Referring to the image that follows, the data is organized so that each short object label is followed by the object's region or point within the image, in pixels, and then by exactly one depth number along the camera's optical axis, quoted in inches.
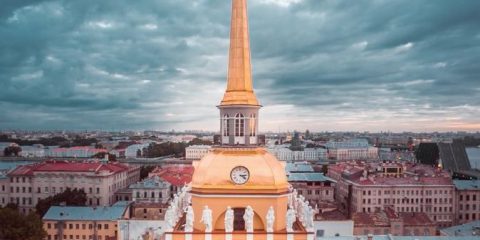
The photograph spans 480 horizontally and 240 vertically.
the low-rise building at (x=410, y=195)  3248.0
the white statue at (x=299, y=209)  1052.7
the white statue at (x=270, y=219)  954.7
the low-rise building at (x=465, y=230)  2007.4
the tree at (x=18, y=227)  2034.9
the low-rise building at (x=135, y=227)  1962.4
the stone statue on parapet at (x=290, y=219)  973.2
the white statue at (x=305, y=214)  1005.8
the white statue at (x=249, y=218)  953.5
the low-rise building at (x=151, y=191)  3260.3
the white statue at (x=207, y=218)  952.6
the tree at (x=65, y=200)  2844.5
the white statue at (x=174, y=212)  1006.2
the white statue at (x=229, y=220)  948.0
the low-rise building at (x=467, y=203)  3260.3
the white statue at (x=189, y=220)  962.1
